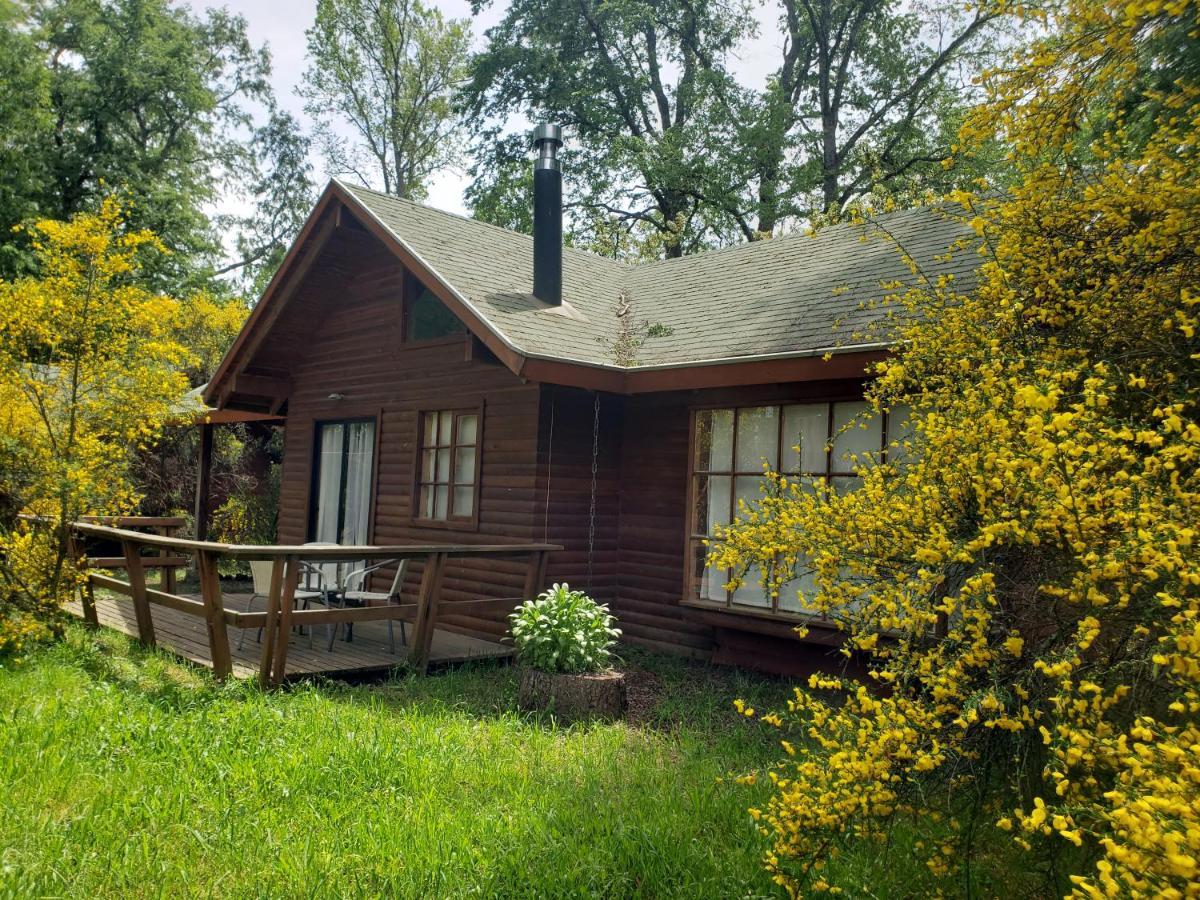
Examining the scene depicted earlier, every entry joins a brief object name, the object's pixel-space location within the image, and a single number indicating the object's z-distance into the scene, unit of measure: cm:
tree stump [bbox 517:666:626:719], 584
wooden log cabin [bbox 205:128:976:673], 730
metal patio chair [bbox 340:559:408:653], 775
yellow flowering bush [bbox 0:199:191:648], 707
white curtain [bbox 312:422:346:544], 1109
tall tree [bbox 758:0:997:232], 1961
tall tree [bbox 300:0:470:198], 2686
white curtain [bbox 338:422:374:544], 1058
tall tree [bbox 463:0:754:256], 2170
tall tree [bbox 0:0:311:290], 2286
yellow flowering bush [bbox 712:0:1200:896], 259
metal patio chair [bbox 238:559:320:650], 788
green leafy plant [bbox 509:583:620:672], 604
